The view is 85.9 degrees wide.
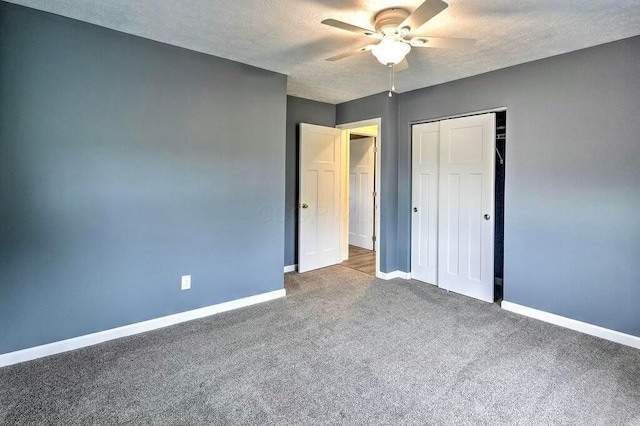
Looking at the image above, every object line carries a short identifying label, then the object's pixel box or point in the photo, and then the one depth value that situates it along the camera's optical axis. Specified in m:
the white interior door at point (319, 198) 4.78
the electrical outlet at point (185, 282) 3.15
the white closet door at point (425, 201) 4.27
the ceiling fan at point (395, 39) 2.23
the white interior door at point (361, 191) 6.43
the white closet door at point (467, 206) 3.73
